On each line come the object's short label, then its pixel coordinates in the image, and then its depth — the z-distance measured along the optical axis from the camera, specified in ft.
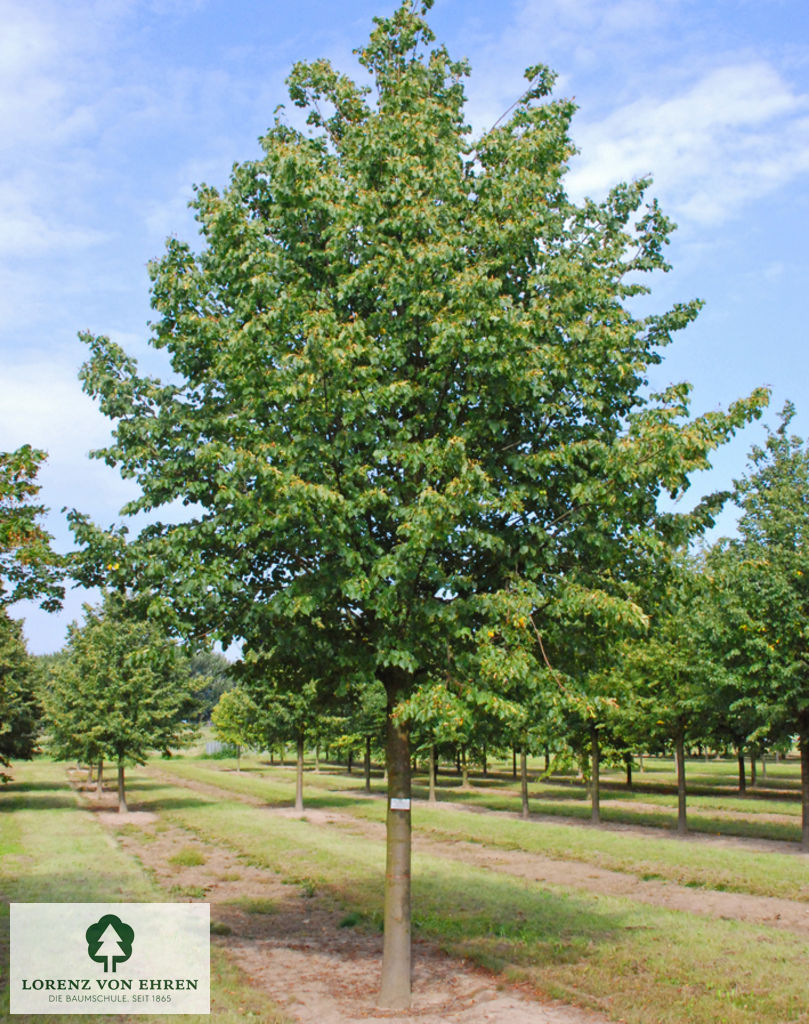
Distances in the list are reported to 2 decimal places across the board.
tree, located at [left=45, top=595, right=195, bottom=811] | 106.01
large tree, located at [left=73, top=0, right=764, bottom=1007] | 27.73
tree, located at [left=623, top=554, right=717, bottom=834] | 79.25
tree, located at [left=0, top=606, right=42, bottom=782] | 112.27
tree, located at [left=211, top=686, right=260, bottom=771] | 115.22
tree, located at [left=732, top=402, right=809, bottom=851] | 69.21
